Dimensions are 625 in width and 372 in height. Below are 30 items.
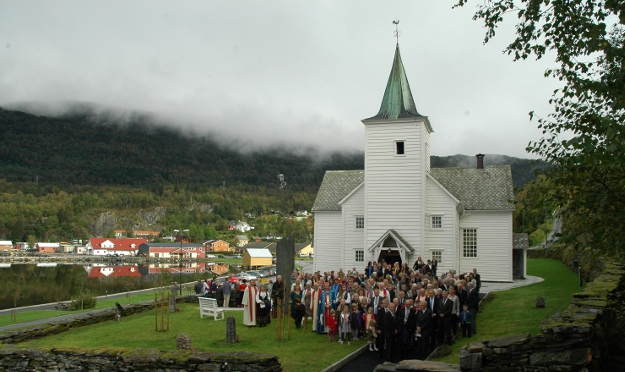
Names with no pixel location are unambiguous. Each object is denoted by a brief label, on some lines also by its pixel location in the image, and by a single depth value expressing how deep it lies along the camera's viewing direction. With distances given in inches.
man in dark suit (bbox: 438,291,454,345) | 623.5
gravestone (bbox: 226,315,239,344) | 683.4
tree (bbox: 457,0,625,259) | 440.5
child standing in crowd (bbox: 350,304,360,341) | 684.3
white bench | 902.4
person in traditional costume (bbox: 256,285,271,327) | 811.4
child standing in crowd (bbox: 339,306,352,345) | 679.7
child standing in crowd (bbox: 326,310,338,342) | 700.2
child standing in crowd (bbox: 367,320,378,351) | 636.1
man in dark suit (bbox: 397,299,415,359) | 616.4
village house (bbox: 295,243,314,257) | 5855.3
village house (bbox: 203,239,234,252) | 7687.0
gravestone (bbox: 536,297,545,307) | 808.3
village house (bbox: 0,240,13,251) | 7706.7
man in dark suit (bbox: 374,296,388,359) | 617.3
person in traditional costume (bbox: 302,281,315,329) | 789.4
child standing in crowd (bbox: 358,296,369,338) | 692.1
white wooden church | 1295.5
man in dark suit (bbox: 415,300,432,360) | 596.1
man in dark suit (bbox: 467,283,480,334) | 669.3
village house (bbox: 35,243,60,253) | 7755.9
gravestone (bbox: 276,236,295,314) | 831.1
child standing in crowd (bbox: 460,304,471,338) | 657.0
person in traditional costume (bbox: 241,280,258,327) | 810.2
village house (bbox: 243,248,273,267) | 4722.0
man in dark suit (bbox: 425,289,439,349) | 636.7
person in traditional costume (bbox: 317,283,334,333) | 734.5
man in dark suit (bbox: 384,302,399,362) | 607.5
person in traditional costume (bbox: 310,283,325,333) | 743.1
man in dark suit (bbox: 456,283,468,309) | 666.8
